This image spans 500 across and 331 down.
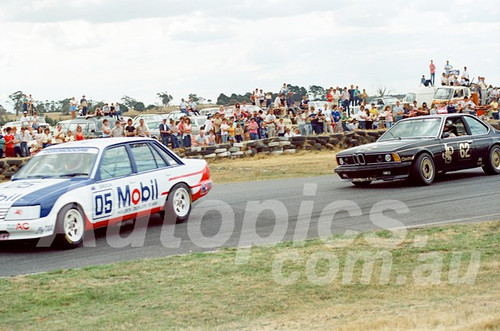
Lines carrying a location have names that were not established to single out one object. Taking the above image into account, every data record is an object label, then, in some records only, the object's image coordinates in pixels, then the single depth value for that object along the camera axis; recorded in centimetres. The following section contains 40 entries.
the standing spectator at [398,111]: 3121
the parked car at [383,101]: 4769
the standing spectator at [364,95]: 3943
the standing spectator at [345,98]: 3812
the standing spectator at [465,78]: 4234
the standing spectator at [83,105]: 3453
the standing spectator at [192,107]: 3859
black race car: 1495
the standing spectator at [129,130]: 2264
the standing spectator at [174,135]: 2497
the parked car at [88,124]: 3019
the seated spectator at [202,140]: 2539
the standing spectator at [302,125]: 2883
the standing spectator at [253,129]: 2672
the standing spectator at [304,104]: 3759
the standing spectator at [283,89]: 3819
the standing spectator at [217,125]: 2608
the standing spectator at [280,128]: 2792
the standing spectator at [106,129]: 2355
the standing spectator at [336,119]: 2903
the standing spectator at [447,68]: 4319
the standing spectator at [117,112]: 3508
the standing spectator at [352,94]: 3944
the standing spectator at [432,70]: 4348
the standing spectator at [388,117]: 2979
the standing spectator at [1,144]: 2231
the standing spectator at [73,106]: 3477
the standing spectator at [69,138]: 2270
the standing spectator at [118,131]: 2295
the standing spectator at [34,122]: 2879
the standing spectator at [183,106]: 3678
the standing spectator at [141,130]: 2306
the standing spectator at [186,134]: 2508
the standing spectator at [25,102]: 3360
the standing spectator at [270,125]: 2797
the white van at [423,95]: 4200
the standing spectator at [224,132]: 2591
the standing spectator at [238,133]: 2623
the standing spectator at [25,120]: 2652
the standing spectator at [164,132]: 2488
